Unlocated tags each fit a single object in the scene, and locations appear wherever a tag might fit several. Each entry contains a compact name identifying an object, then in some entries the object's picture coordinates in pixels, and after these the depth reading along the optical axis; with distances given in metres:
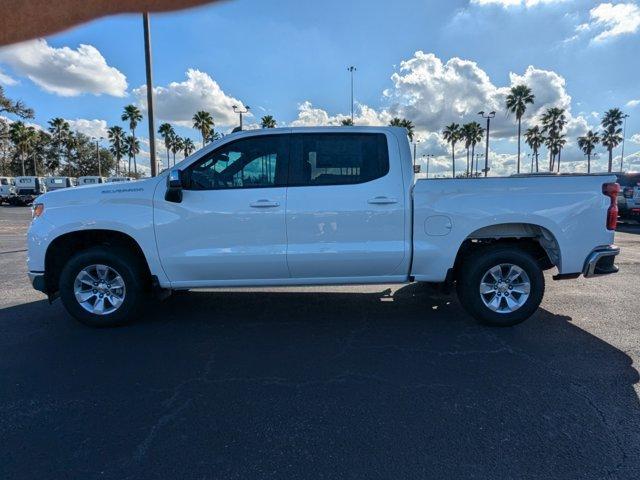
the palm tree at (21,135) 58.34
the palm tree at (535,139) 65.19
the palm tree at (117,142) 75.50
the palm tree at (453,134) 69.31
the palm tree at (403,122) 57.18
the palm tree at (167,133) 72.38
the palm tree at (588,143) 68.06
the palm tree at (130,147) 76.70
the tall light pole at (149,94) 11.13
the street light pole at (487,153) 39.54
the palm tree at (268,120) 58.20
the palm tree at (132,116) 61.69
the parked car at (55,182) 41.12
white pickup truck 4.65
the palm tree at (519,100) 51.81
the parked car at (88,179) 38.36
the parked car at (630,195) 16.84
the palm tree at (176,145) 79.41
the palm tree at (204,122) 51.66
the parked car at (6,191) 39.78
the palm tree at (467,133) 65.89
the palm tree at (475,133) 65.56
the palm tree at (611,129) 61.75
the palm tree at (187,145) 82.26
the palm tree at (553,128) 60.29
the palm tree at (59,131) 69.50
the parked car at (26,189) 38.72
